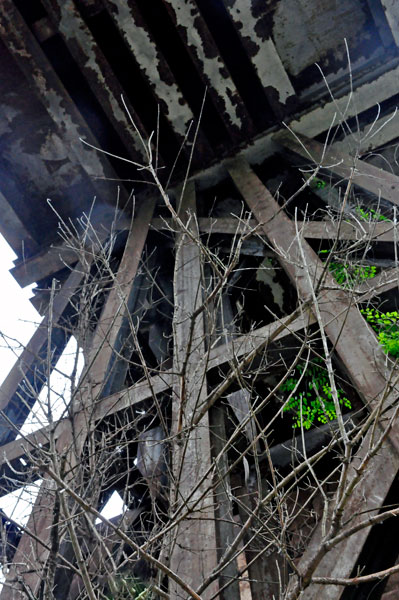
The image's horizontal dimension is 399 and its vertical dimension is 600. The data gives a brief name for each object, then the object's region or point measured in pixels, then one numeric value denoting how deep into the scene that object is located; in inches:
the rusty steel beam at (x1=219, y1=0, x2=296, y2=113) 200.1
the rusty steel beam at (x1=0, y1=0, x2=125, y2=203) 198.5
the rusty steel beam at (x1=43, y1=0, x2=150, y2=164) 200.1
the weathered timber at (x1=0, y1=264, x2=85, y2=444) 165.8
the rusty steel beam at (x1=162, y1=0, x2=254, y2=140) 198.7
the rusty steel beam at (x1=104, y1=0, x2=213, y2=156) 200.1
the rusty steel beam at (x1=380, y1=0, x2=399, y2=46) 196.2
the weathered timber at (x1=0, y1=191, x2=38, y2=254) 228.4
